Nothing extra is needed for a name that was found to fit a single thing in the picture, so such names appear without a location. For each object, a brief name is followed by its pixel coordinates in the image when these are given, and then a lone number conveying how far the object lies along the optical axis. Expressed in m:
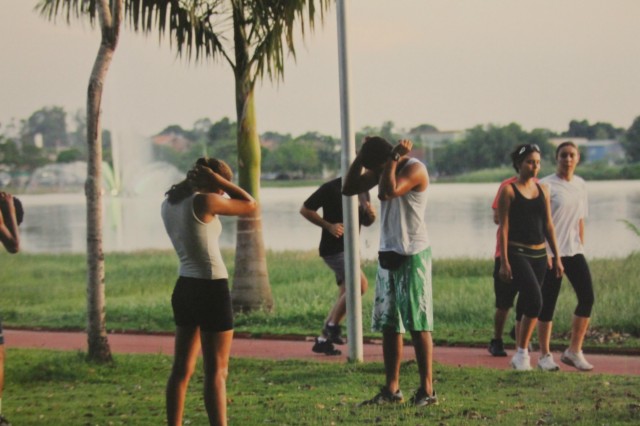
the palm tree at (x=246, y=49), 20.79
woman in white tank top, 10.59
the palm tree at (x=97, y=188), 16.45
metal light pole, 15.84
